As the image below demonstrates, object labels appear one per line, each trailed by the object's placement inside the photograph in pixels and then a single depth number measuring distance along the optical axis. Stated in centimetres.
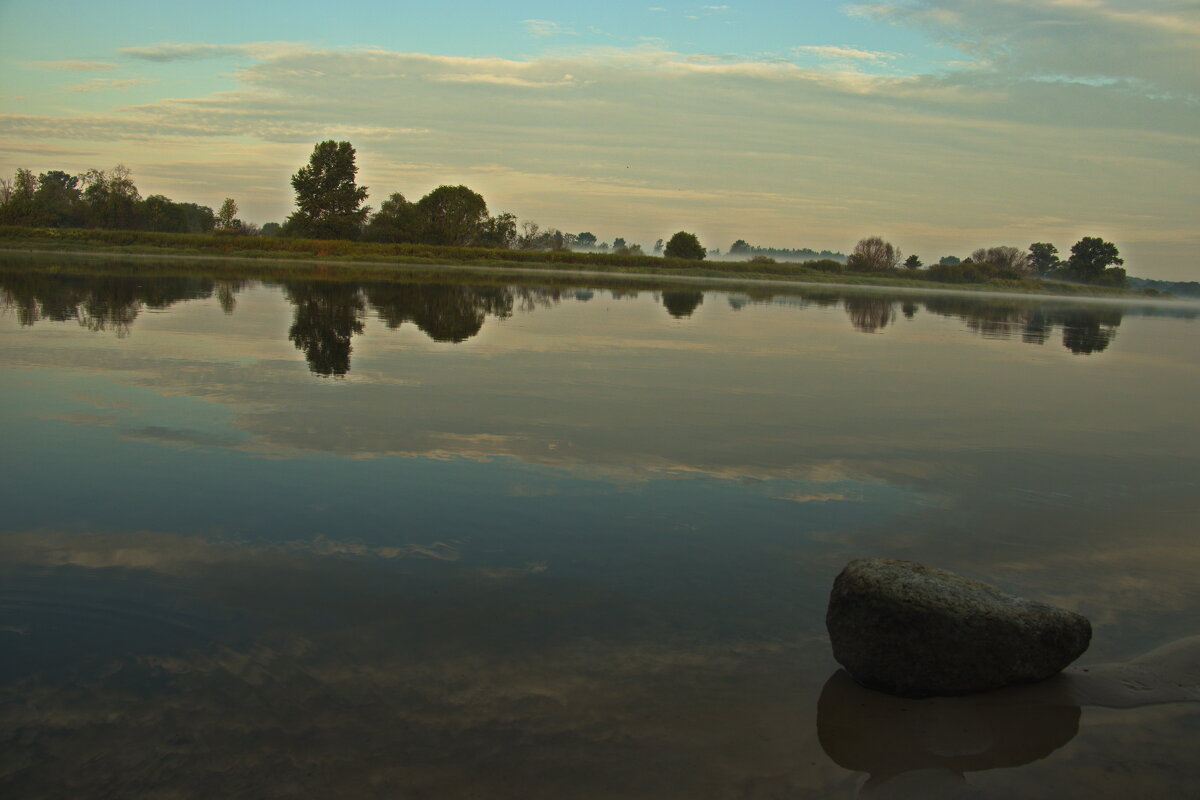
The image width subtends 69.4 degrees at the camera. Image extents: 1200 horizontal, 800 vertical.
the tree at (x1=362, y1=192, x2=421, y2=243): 9731
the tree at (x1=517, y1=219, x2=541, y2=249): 11306
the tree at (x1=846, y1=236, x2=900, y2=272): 13188
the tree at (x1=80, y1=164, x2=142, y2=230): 8562
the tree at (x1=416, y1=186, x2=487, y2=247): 9794
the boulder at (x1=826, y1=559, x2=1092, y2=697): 483
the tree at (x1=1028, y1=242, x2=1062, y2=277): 16288
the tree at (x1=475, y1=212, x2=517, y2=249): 10480
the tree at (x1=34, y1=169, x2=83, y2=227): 7738
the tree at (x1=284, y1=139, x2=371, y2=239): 9612
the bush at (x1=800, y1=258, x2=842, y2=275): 12525
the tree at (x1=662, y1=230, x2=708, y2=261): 11900
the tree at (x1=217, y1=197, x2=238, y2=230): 10462
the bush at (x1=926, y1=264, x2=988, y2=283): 13210
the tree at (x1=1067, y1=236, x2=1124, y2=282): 14938
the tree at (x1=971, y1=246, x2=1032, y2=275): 14862
